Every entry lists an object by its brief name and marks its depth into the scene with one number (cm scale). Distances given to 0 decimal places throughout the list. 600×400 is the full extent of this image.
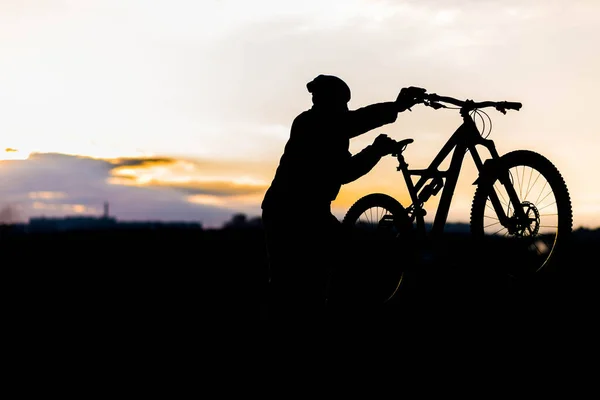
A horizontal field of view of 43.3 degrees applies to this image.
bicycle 698
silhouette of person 681
